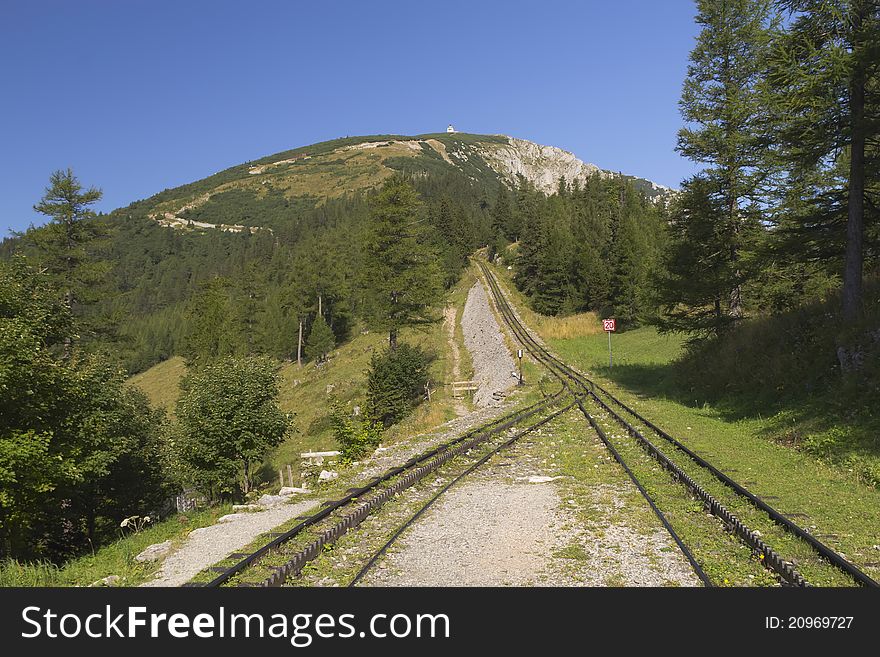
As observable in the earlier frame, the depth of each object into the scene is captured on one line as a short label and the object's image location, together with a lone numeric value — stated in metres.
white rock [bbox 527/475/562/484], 12.03
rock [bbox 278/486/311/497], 12.05
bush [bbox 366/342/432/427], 30.38
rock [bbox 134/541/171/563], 8.47
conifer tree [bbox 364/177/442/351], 34.25
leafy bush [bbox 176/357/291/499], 21.80
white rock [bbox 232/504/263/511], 10.93
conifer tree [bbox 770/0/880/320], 14.18
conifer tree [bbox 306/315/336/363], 58.81
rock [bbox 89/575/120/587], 7.28
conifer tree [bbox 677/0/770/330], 21.19
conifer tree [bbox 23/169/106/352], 25.89
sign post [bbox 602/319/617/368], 30.50
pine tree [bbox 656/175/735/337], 21.94
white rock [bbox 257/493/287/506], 11.21
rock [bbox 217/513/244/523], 10.34
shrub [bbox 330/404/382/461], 21.64
